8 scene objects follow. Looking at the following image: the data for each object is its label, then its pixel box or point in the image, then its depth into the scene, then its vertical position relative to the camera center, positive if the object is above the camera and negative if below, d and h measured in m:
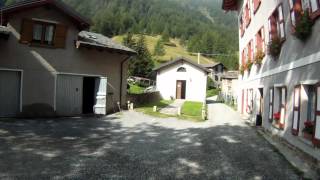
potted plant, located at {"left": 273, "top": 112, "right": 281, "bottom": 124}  8.12 -0.81
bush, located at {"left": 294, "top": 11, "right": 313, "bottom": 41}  6.03 +1.82
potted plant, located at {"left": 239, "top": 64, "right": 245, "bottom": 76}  14.35 +1.58
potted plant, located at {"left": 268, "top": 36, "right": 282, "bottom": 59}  8.23 +1.74
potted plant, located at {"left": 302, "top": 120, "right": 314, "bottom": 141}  5.76 -0.89
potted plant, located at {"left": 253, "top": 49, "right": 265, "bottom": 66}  10.35 +1.71
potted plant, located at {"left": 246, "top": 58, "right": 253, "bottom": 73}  12.48 +1.59
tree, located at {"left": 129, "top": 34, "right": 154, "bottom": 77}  32.95 +3.84
